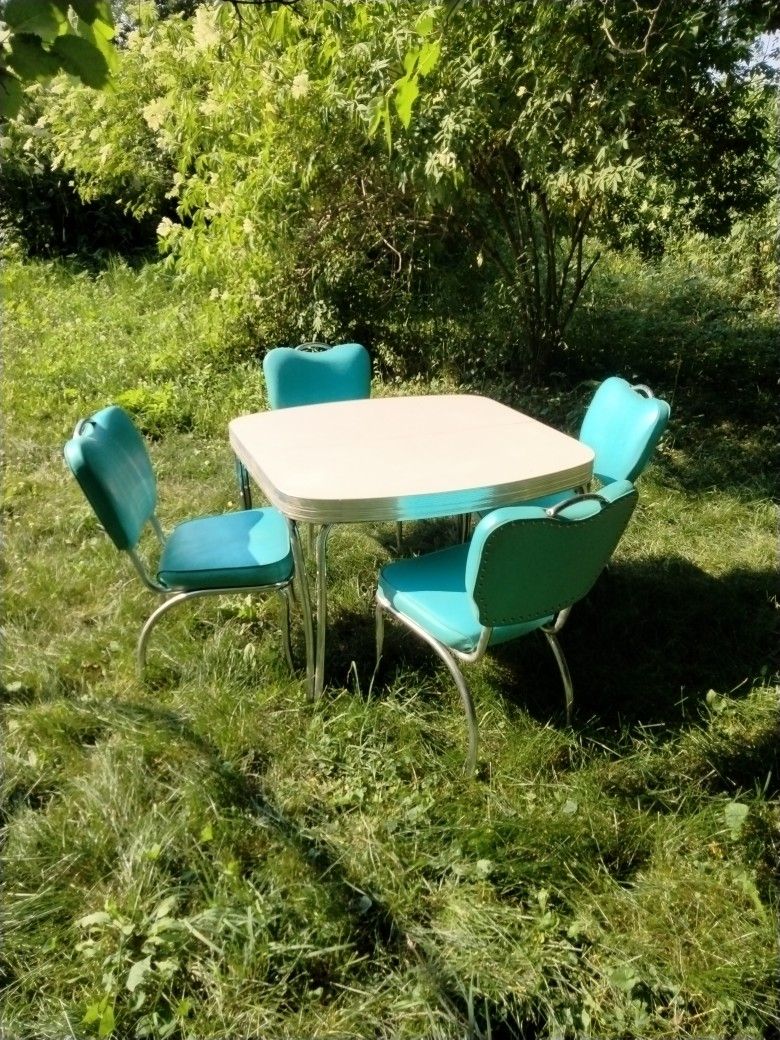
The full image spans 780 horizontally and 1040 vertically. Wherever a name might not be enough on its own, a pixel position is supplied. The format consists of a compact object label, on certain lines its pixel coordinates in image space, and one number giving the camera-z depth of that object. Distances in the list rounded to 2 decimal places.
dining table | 2.30
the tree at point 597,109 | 3.69
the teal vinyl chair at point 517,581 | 1.97
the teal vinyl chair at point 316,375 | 3.66
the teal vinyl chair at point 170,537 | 2.27
